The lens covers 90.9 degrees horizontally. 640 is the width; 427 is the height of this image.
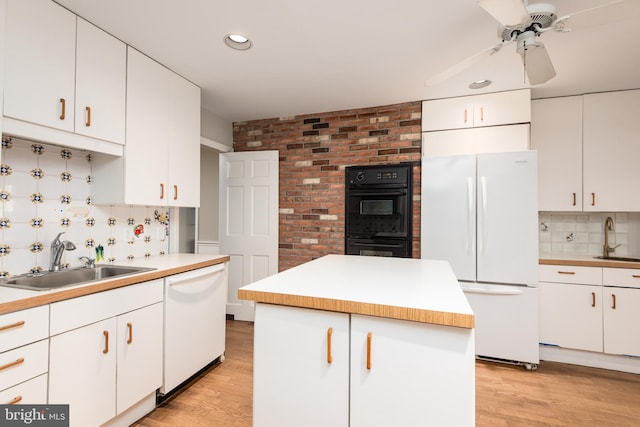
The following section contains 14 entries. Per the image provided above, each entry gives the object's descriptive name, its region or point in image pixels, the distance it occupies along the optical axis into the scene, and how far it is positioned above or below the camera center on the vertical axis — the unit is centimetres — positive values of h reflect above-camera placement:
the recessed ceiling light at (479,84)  272 +121
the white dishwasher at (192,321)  213 -77
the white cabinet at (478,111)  290 +107
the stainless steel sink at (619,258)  284 -33
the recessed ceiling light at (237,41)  205 +119
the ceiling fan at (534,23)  128 +88
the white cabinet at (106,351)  151 -72
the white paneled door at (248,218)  376 +2
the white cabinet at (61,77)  153 +78
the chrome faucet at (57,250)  190 -19
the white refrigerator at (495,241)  266 -18
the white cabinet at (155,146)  216 +57
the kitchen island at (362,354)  104 -49
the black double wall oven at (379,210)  326 +11
